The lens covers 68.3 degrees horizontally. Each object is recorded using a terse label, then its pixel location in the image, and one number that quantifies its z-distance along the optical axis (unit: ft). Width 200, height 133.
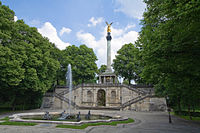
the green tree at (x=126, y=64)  138.51
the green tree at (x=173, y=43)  24.99
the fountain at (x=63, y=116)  43.99
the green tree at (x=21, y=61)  59.98
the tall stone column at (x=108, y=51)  143.56
